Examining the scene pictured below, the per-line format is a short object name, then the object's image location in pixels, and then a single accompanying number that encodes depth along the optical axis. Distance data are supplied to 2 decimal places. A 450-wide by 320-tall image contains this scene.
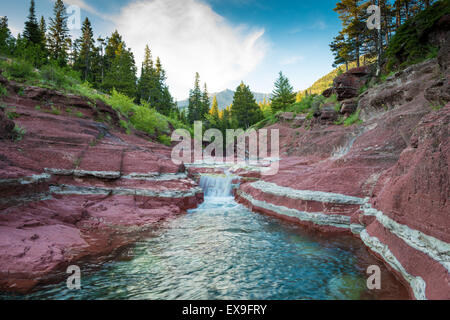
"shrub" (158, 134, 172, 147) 23.55
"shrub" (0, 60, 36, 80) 14.51
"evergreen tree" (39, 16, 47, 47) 43.20
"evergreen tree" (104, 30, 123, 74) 44.47
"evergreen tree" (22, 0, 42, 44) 34.53
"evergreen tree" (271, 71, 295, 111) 40.75
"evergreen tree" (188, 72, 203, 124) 56.91
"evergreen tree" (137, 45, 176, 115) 46.22
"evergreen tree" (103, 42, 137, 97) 35.53
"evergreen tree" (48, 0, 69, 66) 40.27
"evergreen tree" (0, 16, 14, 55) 21.45
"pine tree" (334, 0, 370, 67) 25.28
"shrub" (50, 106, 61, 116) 11.87
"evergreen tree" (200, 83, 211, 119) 57.25
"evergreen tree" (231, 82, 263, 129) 43.00
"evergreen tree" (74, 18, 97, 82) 40.81
